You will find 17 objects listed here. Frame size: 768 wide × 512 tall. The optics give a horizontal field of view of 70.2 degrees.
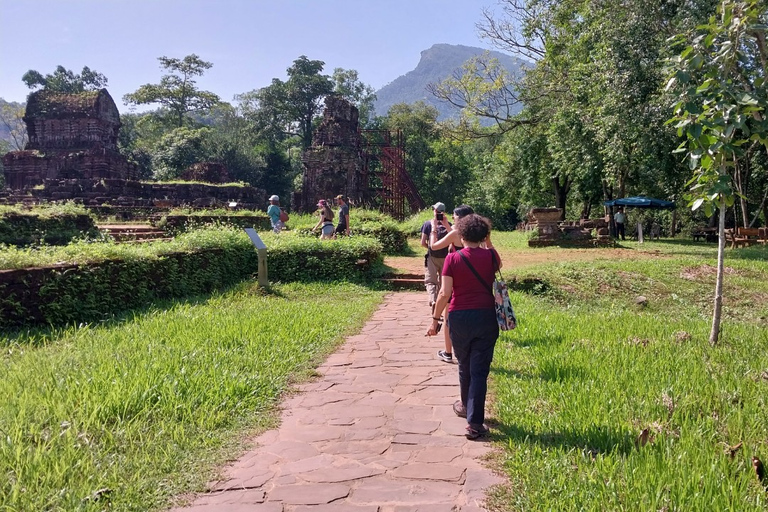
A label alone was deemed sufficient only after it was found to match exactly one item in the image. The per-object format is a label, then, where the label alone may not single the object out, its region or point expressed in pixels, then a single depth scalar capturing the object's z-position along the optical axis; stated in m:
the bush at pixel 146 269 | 6.04
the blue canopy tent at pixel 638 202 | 24.81
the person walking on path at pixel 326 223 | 12.15
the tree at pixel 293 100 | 44.03
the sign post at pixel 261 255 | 9.19
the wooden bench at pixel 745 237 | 18.39
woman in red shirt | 3.56
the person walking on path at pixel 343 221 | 12.60
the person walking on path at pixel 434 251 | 5.86
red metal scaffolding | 26.83
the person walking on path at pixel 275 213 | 14.49
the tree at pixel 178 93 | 41.19
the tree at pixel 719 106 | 4.62
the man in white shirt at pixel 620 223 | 25.08
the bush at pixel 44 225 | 11.86
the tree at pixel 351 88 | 47.31
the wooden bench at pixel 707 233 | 25.17
